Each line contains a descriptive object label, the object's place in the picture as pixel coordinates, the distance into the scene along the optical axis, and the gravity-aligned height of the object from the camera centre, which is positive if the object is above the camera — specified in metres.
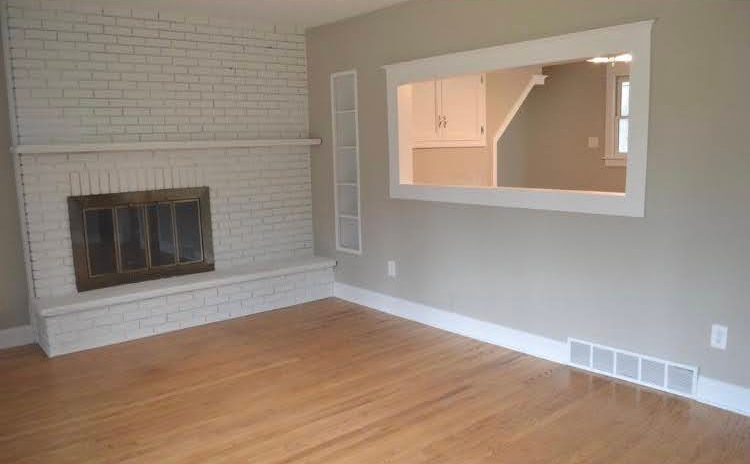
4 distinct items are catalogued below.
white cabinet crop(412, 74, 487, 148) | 5.66 +0.34
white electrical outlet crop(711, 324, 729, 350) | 3.13 -0.98
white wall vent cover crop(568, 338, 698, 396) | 3.32 -1.26
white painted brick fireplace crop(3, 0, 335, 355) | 4.32 +0.08
